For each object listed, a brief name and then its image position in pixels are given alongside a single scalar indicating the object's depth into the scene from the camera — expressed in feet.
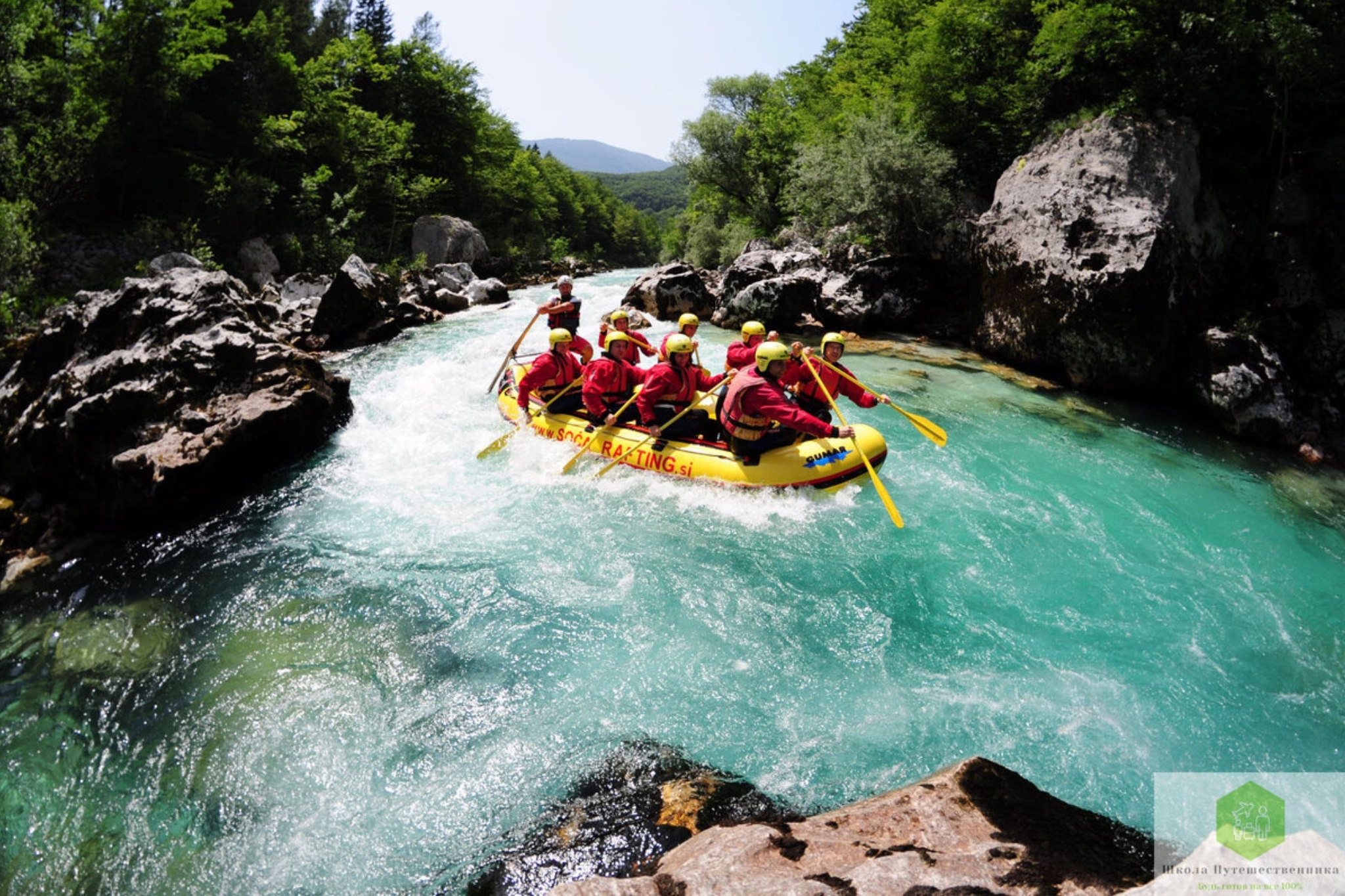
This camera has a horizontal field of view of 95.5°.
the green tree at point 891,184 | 53.06
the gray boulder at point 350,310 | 51.42
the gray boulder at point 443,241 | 90.43
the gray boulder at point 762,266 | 60.13
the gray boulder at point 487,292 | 74.38
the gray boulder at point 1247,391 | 32.83
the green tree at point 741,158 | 92.48
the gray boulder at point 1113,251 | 36.70
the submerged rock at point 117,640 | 16.67
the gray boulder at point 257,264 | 64.49
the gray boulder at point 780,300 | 56.08
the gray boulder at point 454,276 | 74.38
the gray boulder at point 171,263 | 50.65
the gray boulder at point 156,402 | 24.11
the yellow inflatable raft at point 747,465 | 24.35
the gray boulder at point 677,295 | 63.10
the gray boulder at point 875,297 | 54.95
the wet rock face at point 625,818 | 10.62
